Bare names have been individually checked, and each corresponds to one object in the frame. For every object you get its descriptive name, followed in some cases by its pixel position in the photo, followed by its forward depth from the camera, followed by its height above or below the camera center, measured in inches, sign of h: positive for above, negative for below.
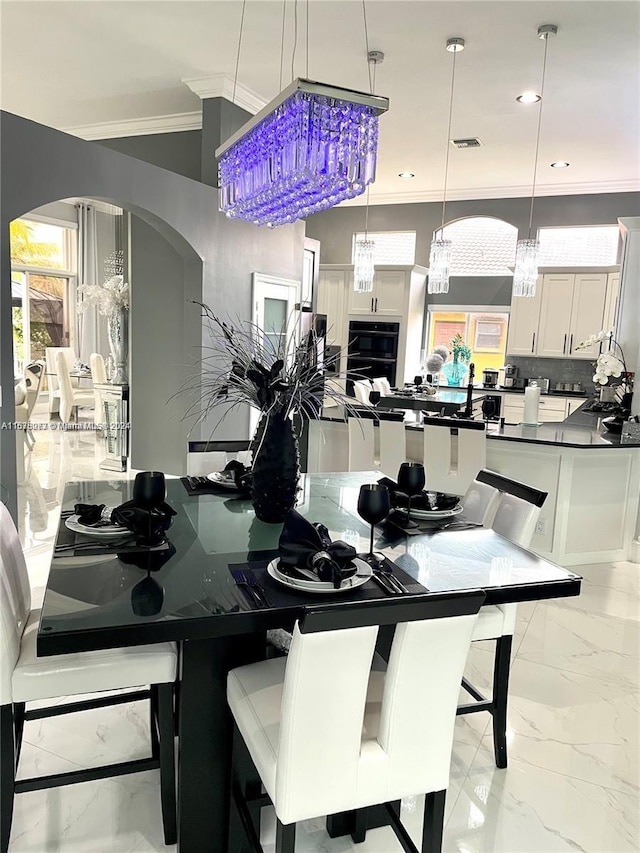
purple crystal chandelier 94.7 +31.9
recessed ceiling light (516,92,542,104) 194.7 +79.7
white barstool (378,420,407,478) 173.3 -25.7
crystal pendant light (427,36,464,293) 211.0 +30.3
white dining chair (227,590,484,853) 54.1 -33.2
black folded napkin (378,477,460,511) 96.1 -22.3
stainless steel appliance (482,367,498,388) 331.6 -11.0
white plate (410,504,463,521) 94.5 -23.6
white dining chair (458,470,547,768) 90.1 -38.0
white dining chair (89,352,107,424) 345.4 -17.1
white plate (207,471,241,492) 105.8 -23.0
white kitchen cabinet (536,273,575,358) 309.1 +21.5
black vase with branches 89.2 -8.2
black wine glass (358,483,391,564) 74.9 -17.9
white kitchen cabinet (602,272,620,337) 297.0 +28.3
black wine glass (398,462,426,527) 93.8 -18.5
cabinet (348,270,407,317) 330.6 +28.6
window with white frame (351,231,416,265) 359.7 +59.5
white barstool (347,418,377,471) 179.8 -27.7
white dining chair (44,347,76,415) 382.6 -22.0
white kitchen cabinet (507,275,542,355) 318.0 +16.4
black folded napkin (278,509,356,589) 66.4 -21.9
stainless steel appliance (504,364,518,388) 330.3 -9.3
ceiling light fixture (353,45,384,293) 218.2 +28.8
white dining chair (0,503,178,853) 69.1 -37.9
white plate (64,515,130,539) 80.3 -24.2
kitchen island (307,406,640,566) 167.8 -32.8
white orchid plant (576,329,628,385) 207.2 -1.5
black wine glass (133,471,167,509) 78.0 -18.3
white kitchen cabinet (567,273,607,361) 301.3 +24.5
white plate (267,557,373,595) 65.8 -24.4
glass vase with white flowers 253.8 +9.4
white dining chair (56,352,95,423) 352.2 -33.1
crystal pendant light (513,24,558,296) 202.7 +28.9
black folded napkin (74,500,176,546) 77.7 -22.0
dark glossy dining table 58.9 -25.3
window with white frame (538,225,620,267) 314.2 +56.8
